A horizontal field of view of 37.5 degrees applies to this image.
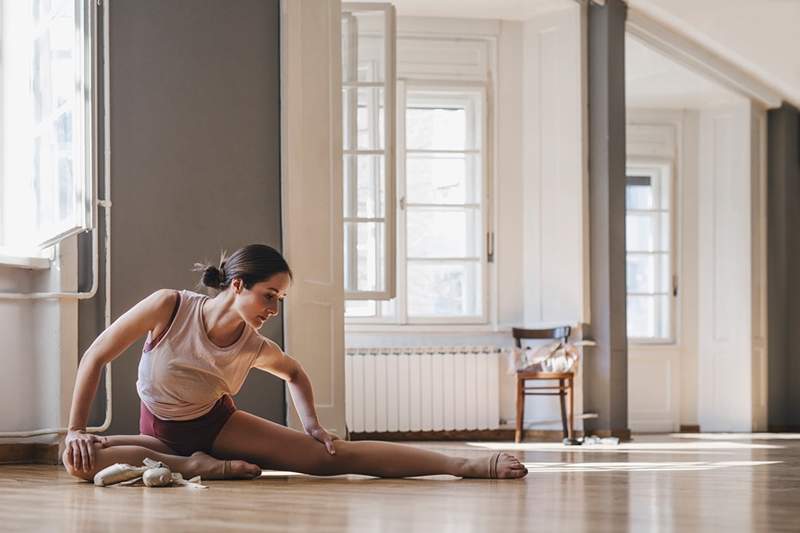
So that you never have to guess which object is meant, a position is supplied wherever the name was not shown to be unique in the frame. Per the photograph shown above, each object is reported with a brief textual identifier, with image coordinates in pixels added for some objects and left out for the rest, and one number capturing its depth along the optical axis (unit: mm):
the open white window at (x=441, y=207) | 8156
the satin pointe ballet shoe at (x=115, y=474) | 3193
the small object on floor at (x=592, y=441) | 7137
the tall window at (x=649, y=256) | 9867
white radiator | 7930
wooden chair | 7516
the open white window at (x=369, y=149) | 6047
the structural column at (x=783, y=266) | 10141
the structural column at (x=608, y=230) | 7707
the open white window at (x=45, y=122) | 4215
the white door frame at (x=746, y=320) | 9930
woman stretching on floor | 3270
